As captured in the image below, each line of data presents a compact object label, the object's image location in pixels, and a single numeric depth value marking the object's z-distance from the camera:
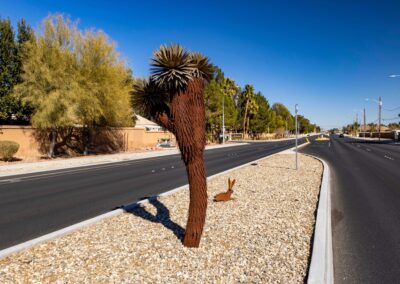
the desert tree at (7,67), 22.58
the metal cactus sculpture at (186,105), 4.39
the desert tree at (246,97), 68.69
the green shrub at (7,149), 19.84
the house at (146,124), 54.09
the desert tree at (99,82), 23.16
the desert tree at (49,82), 21.19
